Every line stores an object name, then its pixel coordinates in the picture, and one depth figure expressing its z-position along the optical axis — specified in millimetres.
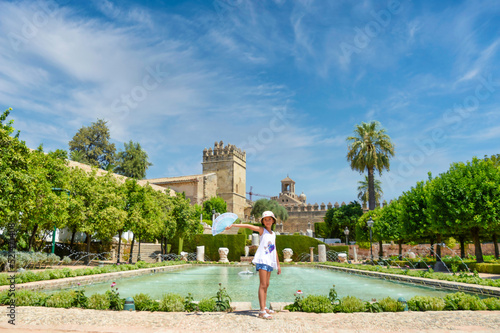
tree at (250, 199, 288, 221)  53494
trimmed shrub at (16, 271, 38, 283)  9414
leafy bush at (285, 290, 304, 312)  6003
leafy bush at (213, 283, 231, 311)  5898
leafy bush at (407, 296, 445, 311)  6133
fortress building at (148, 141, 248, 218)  55562
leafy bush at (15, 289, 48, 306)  6242
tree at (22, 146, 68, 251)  13559
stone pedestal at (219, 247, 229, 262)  25266
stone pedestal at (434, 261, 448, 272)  16406
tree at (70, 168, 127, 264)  18062
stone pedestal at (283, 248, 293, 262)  25602
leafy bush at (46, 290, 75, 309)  6142
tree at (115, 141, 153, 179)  49812
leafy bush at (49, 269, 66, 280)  10680
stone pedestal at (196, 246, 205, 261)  25430
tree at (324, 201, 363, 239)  40656
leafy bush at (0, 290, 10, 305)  6234
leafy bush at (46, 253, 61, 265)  15989
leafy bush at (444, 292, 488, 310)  6152
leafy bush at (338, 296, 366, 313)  5953
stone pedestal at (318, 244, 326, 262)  25300
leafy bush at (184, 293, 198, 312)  5898
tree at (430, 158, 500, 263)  14969
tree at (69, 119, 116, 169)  45781
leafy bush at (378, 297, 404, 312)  6016
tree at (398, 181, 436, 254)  19453
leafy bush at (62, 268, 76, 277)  11194
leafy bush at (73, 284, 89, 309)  6125
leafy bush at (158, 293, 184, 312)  5910
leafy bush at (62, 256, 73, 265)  17375
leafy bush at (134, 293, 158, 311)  5938
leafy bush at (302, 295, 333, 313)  5867
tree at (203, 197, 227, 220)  49812
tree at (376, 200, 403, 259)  25094
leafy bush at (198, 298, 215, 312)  5841
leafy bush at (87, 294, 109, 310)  6023
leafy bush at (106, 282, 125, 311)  5930
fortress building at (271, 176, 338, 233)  60366
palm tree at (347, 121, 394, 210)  34281
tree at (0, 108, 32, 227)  10303
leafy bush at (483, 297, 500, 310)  6130
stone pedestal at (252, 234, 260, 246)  29103
